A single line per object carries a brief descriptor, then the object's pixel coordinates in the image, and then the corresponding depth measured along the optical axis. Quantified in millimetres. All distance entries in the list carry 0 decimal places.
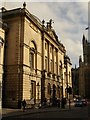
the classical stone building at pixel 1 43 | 16275
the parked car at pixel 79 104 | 23416
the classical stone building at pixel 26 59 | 17133
